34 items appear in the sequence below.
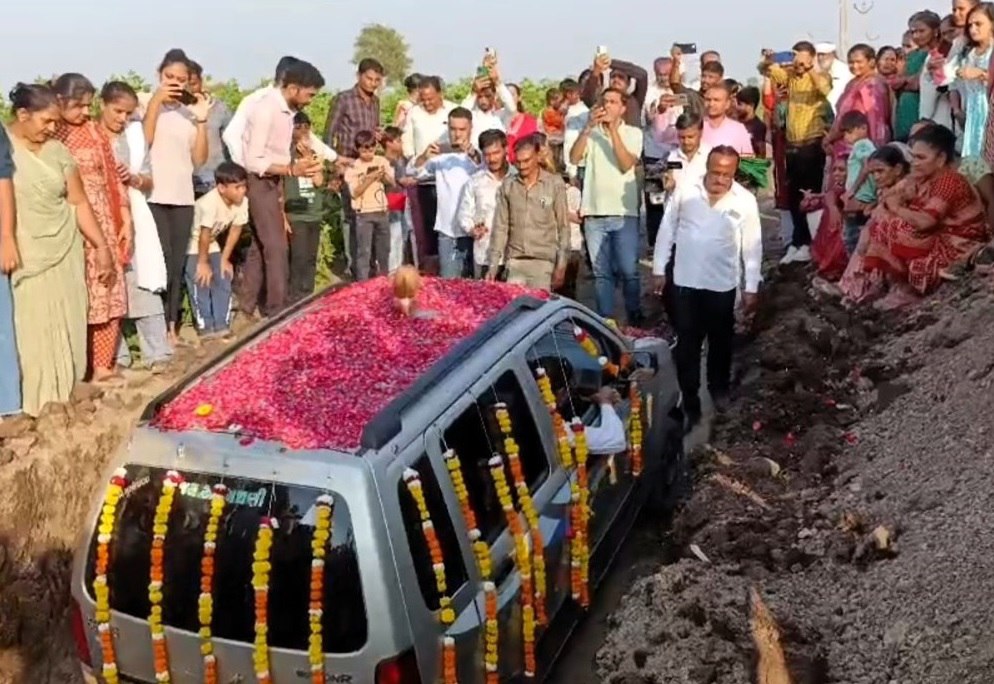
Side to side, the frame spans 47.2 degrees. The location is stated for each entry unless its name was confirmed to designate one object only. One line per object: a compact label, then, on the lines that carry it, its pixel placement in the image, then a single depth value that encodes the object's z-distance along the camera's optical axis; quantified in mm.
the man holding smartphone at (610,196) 9172
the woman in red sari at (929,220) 8547
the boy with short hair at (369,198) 10797
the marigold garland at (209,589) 4023
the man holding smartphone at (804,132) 11430
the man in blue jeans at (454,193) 10273
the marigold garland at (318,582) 3916
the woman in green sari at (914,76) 10852
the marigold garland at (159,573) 4094
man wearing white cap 12672
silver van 3928
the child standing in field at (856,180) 9820
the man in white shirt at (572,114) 12133
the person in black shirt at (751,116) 12594
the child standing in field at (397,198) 11297
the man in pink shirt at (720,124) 9625
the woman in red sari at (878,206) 9297
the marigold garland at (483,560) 4410
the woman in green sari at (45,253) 6961
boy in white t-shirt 9148
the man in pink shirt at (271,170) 9297
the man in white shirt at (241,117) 9297
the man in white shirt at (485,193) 9211
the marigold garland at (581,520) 5332
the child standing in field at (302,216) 10383
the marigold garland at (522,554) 4699
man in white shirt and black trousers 7781
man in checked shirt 11359
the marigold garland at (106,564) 4203
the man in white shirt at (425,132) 11328
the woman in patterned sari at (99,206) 7637
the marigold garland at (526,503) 4852
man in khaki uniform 8461
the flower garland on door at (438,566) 4117
